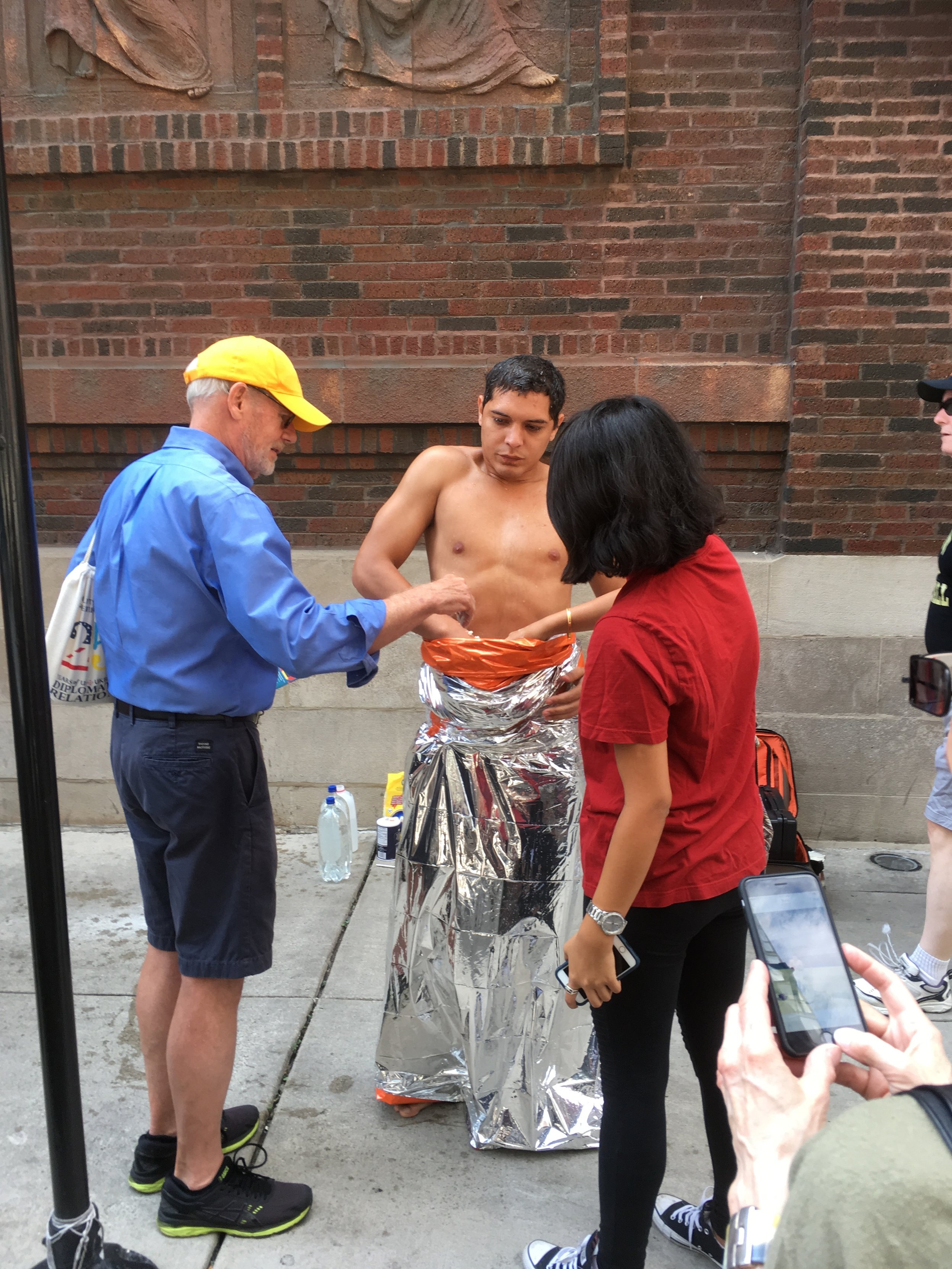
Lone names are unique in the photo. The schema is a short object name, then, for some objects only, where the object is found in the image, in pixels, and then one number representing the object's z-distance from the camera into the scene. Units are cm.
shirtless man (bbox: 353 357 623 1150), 261
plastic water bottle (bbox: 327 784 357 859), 471
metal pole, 181
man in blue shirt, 210
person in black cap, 336
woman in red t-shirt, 171
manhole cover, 452
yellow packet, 469
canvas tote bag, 227
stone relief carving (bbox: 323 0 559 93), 452
